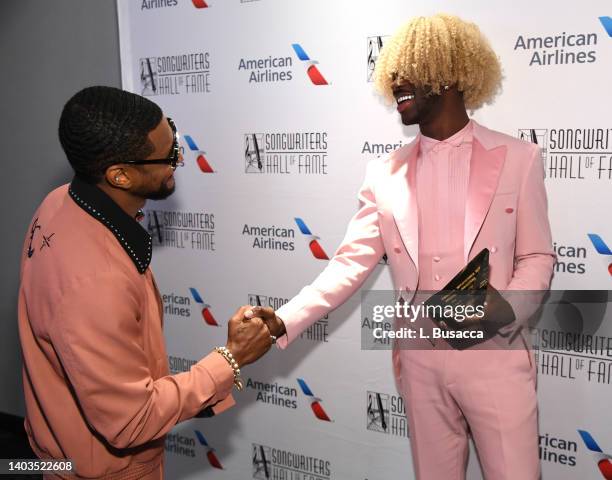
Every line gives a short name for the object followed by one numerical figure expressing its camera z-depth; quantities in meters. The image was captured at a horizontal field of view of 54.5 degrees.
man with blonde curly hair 1.72
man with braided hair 1.38
